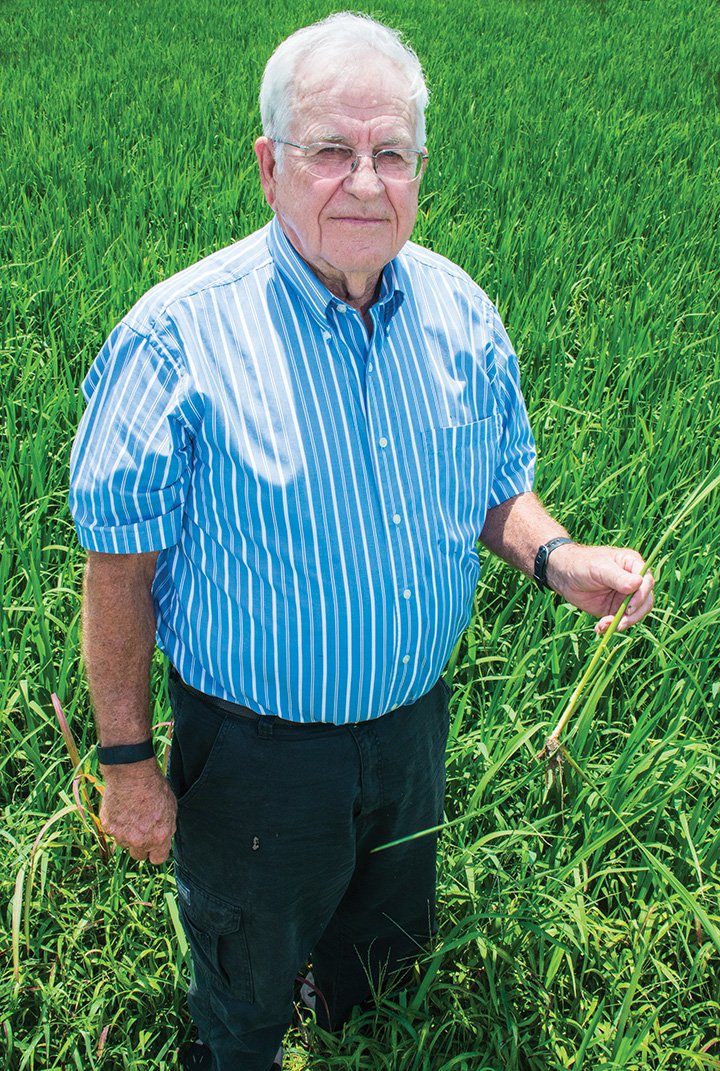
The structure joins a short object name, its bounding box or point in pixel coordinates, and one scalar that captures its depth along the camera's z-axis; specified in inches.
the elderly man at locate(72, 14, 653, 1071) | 42.6
